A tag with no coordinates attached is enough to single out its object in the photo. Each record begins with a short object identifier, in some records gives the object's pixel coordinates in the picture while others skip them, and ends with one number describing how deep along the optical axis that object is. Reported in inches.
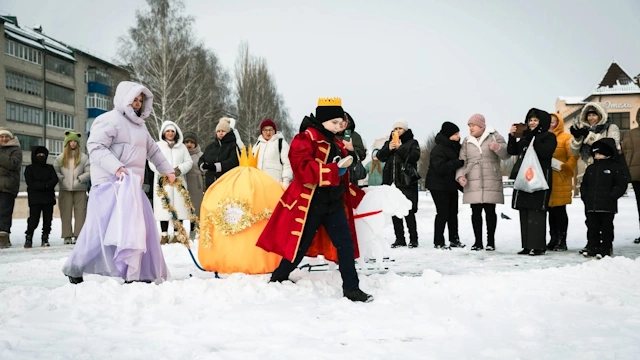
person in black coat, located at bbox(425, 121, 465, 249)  385.1
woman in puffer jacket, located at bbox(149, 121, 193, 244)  425.4
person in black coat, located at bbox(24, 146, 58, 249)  460.4
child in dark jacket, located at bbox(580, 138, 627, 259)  319.3
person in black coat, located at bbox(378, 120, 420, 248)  398.0
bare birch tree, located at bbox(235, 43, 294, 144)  1962.1
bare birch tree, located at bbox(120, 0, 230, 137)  1387.8
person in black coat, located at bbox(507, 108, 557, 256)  336.2
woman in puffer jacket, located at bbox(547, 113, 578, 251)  350.6
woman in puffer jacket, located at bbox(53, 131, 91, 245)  472.7
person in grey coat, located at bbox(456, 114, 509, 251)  363.9
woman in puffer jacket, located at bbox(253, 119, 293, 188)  392.8
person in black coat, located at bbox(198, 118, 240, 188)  419.5
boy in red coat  210.1
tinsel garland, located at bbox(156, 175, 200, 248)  263.7
